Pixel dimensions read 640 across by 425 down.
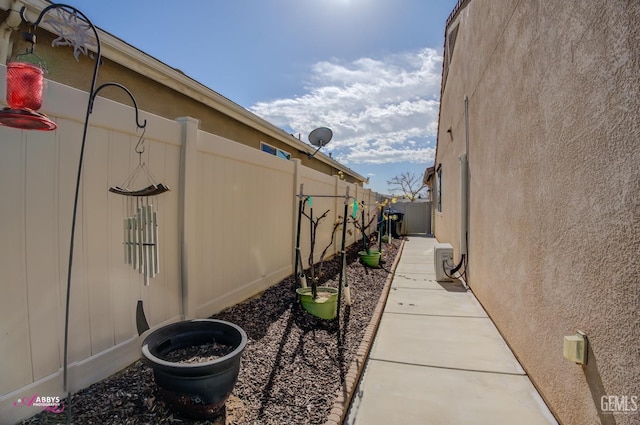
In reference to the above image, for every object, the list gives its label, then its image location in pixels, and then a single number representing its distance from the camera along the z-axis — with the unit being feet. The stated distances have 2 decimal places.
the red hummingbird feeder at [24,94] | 5.00
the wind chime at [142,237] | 7.82
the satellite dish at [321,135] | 29.35
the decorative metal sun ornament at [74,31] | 6.07
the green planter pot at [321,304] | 13.55
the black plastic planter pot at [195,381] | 6.69
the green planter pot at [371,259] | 25.55
